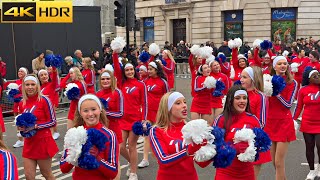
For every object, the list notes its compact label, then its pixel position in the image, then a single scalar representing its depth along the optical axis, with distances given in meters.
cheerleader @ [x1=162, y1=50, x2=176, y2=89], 12.30
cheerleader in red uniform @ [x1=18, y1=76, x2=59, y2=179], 5.59
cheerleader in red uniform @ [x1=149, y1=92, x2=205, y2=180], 3.76
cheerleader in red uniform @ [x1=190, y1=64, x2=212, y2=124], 8.91
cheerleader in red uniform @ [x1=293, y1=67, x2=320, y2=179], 6.46
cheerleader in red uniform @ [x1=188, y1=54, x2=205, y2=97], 10.33
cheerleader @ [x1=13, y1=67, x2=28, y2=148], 9.03
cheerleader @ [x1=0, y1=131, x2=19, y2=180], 2.83
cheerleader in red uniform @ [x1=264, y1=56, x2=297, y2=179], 5.86
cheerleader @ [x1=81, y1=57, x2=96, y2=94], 10.45
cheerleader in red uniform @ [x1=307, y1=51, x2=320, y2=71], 11.26
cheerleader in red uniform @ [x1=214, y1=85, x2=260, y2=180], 4.23
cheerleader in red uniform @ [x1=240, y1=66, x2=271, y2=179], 5.16
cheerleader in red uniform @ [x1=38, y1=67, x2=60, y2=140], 8.66
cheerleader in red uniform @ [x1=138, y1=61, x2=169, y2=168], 8.30
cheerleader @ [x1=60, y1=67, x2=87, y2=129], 8.74
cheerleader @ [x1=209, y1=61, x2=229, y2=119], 9.40
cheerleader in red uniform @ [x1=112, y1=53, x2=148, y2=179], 6.82
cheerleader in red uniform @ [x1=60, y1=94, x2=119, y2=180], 3.68
